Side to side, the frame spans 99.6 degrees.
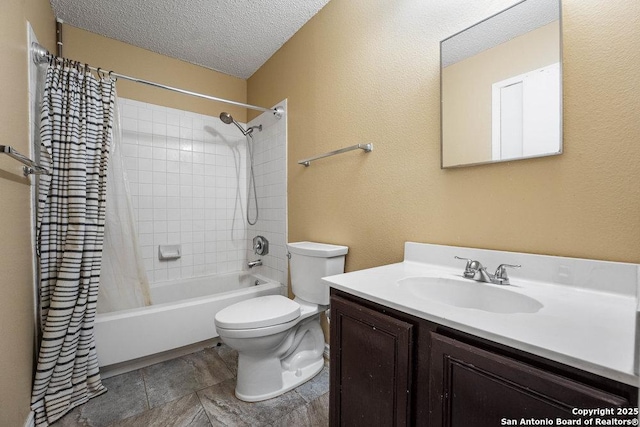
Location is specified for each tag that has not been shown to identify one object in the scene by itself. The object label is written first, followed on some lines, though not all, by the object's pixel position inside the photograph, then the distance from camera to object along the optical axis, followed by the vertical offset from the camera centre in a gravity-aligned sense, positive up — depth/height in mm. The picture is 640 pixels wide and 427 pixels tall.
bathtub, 1587 -708
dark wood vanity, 505 -387
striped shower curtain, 1341 -126
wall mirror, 922 +481
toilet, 1369 -606
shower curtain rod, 1372 +841
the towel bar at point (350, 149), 1502 +371
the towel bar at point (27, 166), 871 +204
